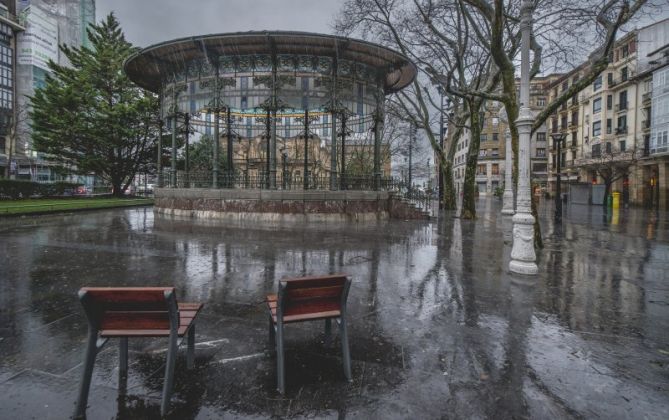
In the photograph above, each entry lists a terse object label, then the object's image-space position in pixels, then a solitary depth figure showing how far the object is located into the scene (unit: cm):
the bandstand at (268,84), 1493
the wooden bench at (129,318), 258
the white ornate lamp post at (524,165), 714
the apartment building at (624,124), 3847
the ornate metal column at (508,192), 2109
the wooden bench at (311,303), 294
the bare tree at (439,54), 1597
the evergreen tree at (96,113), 2700
